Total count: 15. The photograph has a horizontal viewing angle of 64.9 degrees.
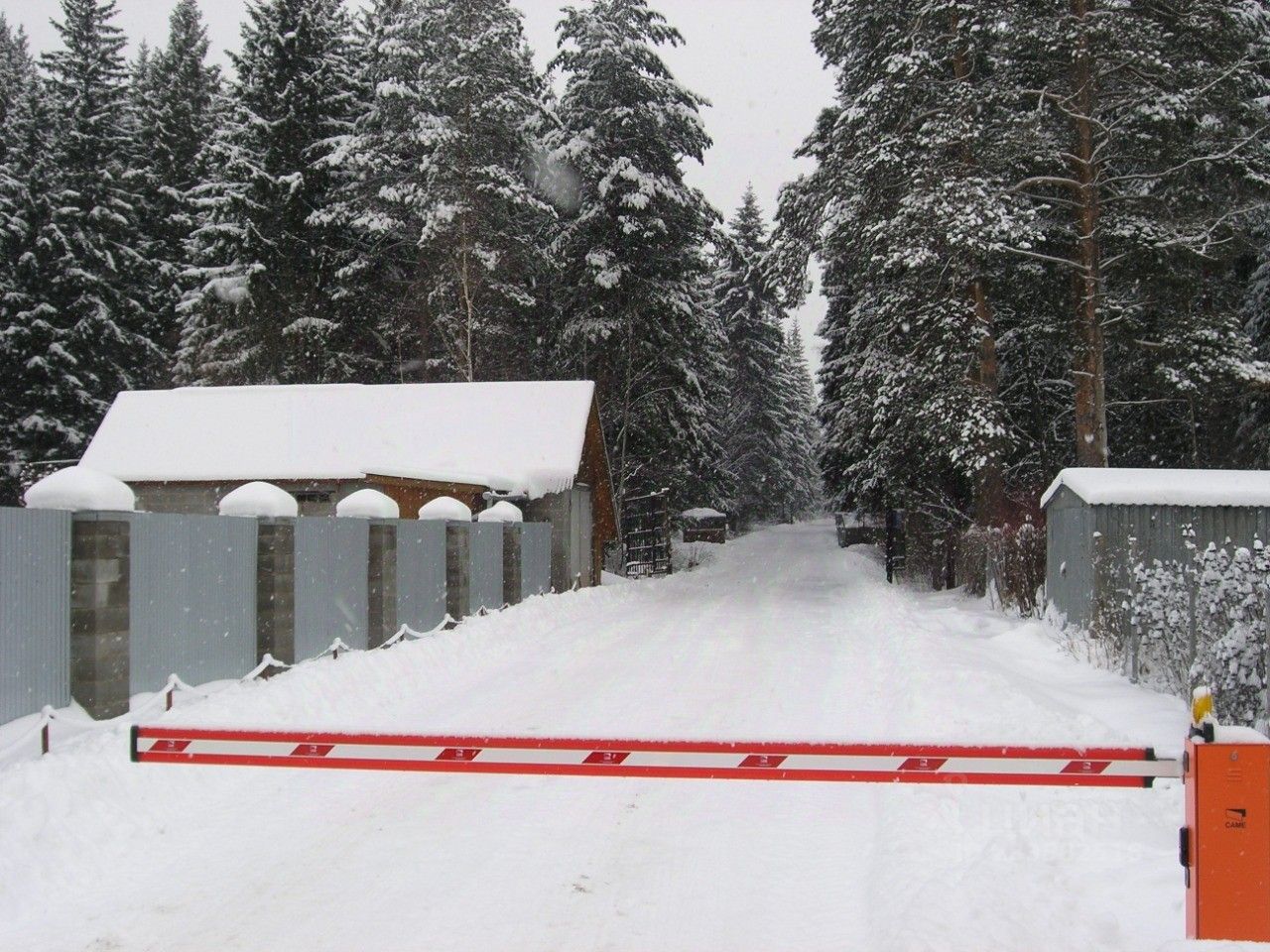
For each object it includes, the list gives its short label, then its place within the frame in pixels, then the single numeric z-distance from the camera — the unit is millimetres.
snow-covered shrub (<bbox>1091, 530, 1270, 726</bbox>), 7230
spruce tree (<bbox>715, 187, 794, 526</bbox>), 55156
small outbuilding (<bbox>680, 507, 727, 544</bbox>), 58094
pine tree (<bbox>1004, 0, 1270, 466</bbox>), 17156
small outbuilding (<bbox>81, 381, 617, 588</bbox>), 23844
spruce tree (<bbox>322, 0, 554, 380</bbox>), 32875
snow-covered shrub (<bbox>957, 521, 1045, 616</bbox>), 16188
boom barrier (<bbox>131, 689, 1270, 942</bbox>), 3680
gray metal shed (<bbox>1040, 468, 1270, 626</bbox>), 11531
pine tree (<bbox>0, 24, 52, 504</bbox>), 35312
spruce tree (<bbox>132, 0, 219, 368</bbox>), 42281
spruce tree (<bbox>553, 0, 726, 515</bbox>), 31953
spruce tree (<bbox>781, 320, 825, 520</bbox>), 70375
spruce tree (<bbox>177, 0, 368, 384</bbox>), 36438
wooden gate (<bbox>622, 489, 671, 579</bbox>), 37062
